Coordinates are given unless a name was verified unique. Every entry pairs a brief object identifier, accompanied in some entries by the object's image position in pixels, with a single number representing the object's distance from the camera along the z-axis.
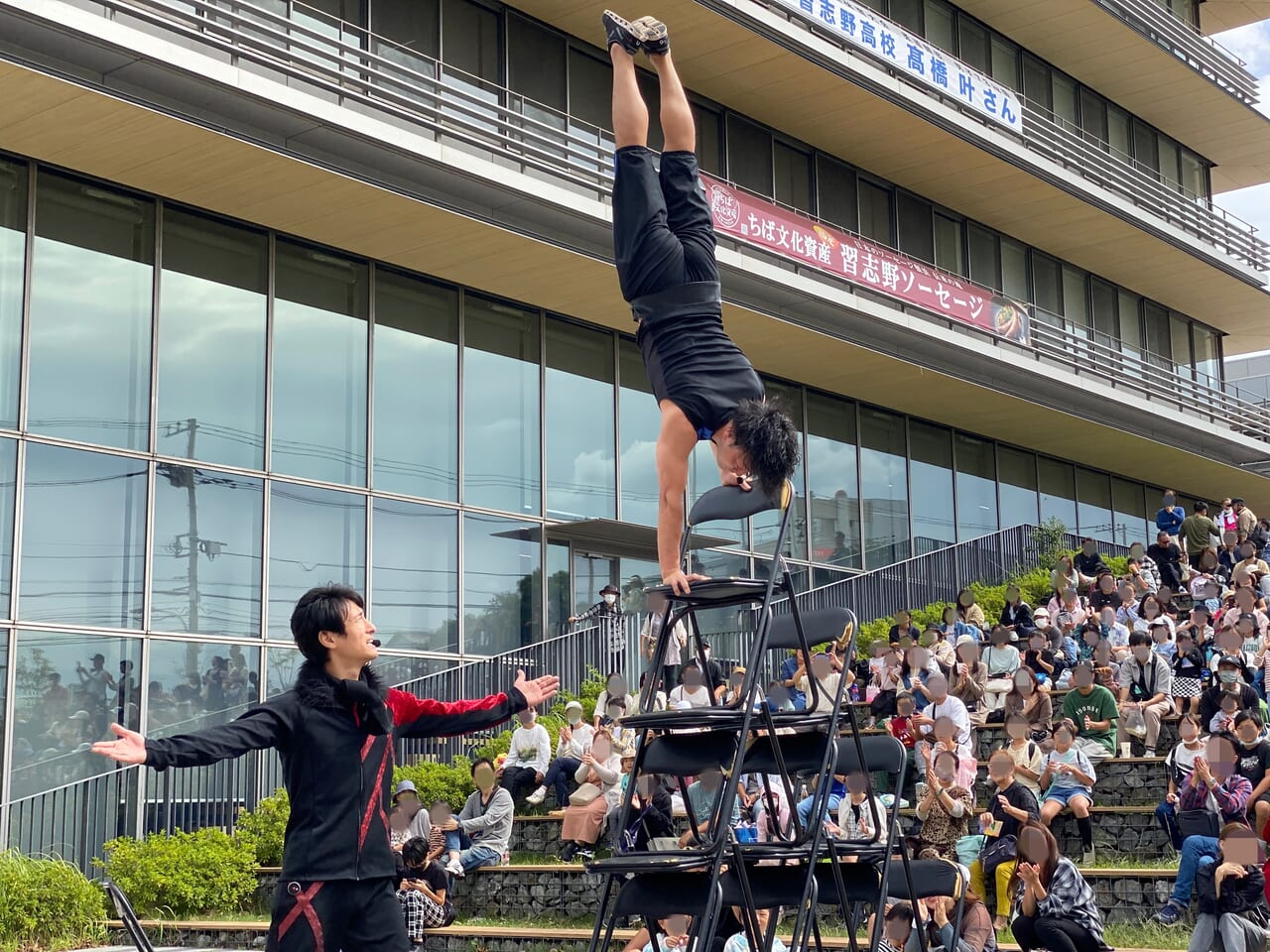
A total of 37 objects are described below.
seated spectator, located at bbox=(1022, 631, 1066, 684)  16.62
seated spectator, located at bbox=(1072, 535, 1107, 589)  22.84
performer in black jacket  5.17
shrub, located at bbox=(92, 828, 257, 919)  14.13
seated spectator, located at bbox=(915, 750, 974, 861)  11.91
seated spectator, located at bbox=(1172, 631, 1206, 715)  15.02
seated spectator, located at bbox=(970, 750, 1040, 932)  11.02
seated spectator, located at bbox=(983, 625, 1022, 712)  16.84
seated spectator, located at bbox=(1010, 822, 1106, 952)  9.94
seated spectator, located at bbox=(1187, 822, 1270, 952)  9.81
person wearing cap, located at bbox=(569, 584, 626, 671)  19.03
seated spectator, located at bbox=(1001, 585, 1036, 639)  19.84
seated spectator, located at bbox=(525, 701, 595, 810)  14.88
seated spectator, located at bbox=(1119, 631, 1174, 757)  14.58
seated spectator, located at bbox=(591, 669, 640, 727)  16.17
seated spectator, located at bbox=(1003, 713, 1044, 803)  12.68
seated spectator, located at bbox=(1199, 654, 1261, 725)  13.38
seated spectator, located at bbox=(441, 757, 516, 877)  13.72
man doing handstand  5.86
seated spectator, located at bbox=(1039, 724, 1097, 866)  12.21
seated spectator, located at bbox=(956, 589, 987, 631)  19.75
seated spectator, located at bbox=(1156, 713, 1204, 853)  12.13
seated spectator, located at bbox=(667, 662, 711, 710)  14.02
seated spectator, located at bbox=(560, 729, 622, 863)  13.63
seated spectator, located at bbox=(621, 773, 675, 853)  11.74
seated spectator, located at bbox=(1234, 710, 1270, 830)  11.21
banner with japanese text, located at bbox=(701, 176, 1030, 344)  20.48
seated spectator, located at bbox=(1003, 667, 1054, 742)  13.81
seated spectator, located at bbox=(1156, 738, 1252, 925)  10.88
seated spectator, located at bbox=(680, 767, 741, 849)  10.97
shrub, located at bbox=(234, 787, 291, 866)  14.92
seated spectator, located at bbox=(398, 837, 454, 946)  12.21
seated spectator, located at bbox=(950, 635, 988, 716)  15.58
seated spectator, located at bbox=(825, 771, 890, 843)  11.89
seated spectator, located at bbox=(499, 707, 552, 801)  15.45
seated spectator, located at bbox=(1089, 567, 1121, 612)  19.28
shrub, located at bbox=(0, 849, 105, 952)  12.82
